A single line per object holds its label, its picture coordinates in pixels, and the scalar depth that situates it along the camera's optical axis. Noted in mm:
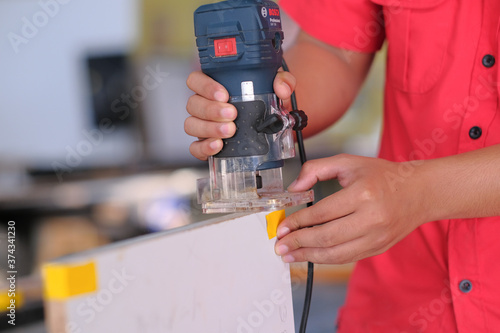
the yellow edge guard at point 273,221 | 879
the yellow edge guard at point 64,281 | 723
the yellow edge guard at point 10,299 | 2500
